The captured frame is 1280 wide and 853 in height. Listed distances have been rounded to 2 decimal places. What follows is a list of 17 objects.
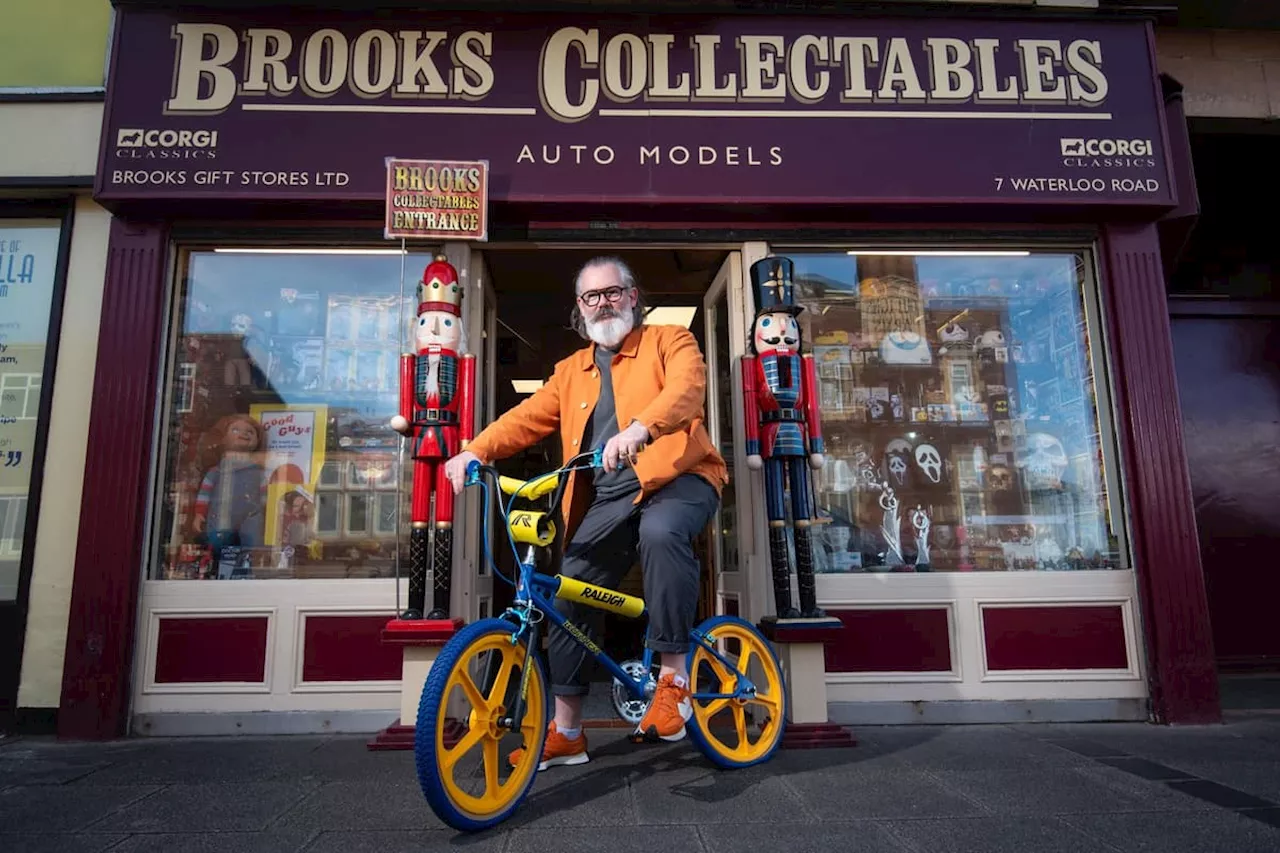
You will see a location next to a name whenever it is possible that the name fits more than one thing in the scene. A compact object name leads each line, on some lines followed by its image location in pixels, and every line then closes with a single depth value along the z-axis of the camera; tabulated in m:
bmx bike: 2.09
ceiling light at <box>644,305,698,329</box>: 5.50
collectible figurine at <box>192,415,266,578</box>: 3.98
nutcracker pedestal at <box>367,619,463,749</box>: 3.28
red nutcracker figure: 3.52
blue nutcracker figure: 3.53
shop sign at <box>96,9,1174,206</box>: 3.94
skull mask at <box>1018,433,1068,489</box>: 4.33
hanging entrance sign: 3.81
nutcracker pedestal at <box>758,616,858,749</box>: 3.34
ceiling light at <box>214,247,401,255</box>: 4.19
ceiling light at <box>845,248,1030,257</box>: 4.39
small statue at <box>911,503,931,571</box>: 4.15
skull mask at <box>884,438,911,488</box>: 4.37
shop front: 3.80
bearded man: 2.66
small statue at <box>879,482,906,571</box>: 4.17
